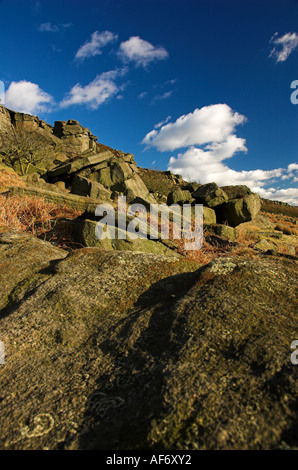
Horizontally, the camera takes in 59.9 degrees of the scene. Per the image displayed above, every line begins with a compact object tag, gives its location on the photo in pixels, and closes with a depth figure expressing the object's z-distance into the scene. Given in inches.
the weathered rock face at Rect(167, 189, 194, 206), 544.4
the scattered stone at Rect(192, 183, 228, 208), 505.4
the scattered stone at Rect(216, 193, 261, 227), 490.0
